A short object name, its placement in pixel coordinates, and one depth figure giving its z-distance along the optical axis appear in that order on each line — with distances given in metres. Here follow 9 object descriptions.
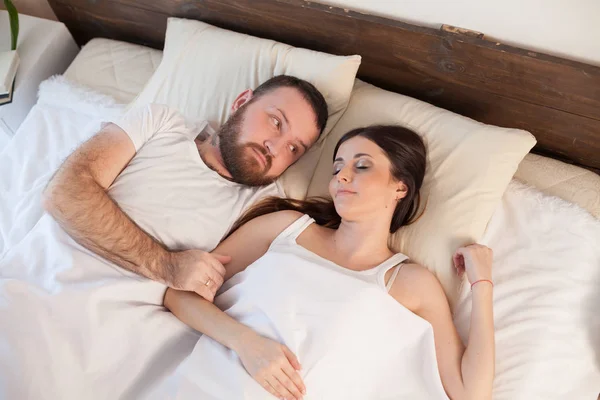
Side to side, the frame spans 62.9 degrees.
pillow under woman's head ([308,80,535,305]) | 1.41
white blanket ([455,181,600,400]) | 1.27
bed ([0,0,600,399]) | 1.29
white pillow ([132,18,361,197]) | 1.60
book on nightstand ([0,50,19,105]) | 1.87
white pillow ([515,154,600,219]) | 1.51
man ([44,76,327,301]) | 1.32
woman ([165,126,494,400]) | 1.18
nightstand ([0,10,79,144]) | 1.99
